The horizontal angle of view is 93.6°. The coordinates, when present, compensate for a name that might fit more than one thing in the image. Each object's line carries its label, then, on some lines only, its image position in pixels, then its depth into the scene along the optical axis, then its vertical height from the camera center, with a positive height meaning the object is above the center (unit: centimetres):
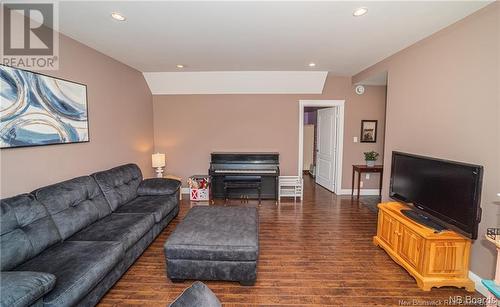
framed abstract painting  214 +28
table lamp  484 -48
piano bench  470 -89
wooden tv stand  218 -110
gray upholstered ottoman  220 -110
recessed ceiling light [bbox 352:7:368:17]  218 +123
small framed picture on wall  525 +22
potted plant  502 -35
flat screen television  197 -48
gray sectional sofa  153 -94
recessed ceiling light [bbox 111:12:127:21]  229 +120
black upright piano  498 -59
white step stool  495 -99
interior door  551 -20
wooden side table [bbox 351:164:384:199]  486 -58
